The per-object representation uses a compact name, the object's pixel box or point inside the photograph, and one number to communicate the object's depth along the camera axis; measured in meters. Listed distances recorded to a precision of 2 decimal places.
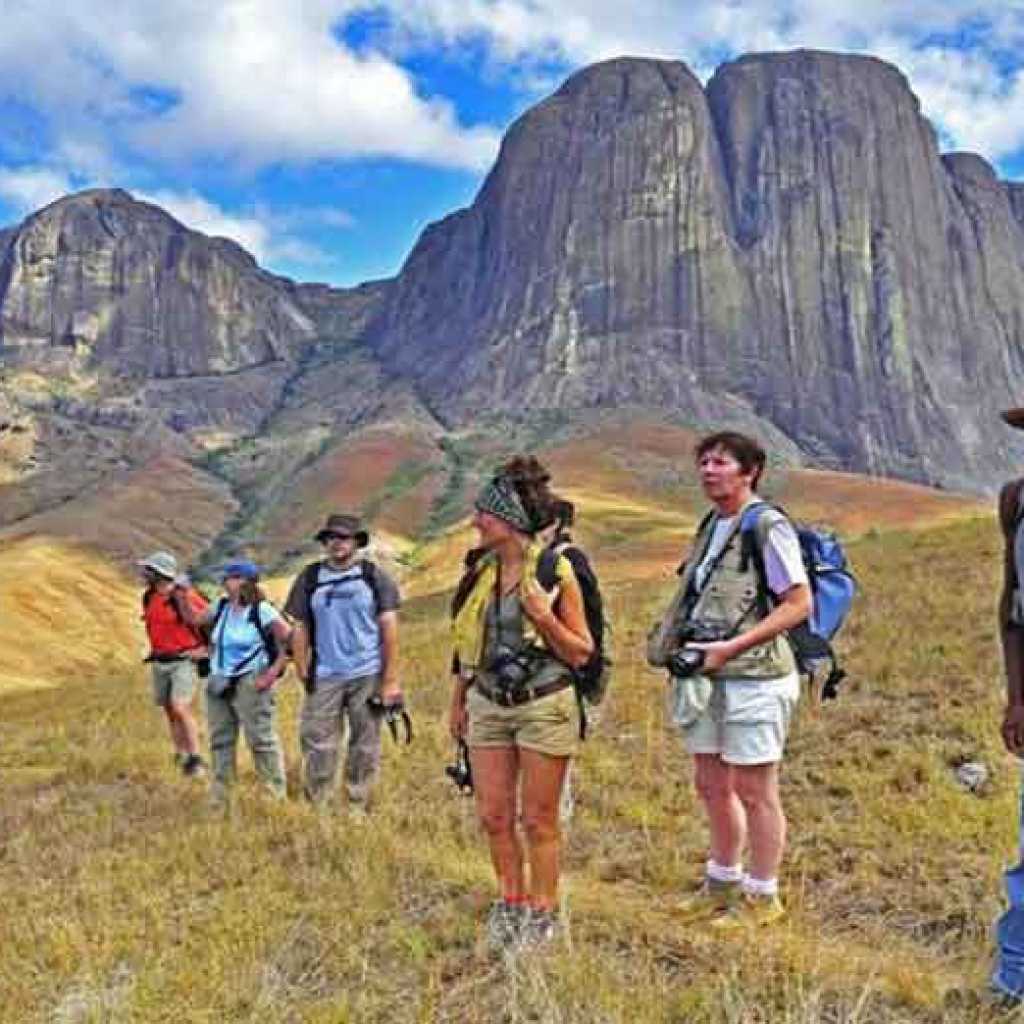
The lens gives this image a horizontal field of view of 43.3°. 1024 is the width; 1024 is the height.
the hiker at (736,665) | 4.99
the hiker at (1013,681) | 4.00
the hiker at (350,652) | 7.88
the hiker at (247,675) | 8.66
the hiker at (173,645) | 10.06
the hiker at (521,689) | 5.04
